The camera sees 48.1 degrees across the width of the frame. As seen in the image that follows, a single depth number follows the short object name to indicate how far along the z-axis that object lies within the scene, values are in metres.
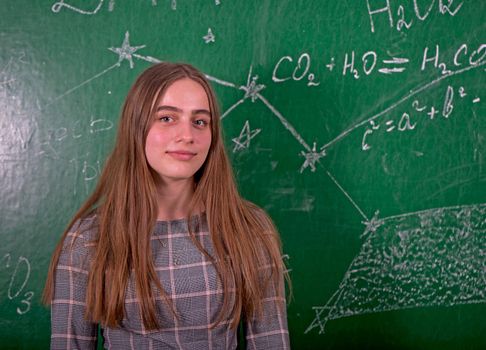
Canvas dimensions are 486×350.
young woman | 1.03
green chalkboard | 1.29
